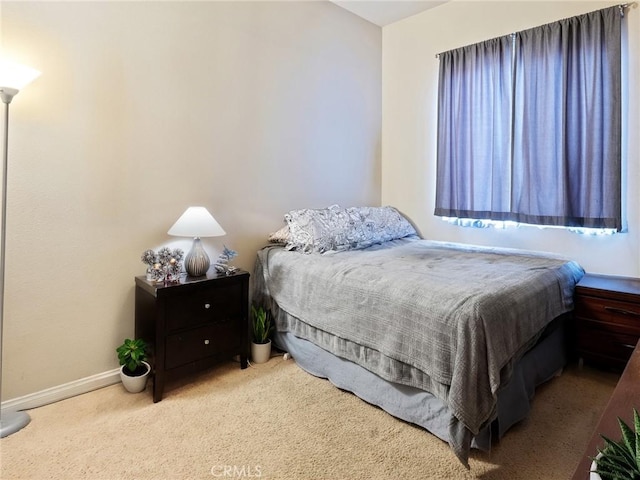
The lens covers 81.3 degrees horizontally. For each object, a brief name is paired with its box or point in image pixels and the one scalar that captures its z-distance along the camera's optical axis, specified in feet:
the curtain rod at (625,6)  7.97
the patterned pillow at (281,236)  9.29
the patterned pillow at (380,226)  10.11
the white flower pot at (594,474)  2.20
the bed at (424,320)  5.10
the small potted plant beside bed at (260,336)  8.33
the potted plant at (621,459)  2.16
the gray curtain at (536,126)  8.25
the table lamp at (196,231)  7.19
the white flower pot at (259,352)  8.32
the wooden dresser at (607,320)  7.02
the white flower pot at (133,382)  6.97
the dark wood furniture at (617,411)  2.61
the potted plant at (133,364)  6.99
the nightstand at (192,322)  6.70
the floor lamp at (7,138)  5.42
